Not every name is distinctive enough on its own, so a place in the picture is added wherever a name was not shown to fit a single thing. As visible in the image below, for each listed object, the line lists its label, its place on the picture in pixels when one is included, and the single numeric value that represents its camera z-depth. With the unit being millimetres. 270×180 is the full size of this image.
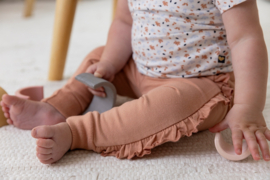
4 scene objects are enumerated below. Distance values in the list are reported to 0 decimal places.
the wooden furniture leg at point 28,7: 1670
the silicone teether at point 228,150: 411
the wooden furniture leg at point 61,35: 732
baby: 433
